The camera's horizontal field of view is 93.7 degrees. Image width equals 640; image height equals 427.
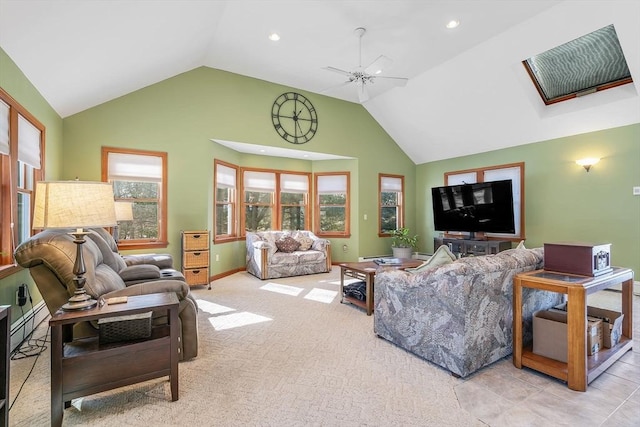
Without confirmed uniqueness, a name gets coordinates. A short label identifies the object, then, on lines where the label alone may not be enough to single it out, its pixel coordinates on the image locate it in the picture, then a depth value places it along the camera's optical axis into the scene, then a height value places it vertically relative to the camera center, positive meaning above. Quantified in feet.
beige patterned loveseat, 18.25 -2.49
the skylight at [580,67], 13.30 +7.19
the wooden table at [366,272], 12.14 -2.45
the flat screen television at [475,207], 18.66 +0.44
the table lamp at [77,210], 5.56 +0.11
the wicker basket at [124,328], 6.45 -2.46
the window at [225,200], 19.01 +0.98
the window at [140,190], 15.58 +1.40
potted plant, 23.48 -2.34
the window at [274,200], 21.57 +1.11
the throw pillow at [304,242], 20.61 -1.89
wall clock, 20.20 +6.74
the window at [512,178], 19.28 +2.48
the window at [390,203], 24.57 +0.97
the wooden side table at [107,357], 5.61 -2.88
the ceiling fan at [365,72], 12.10 +6.23
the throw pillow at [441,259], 8.16 -1.22
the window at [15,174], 8.91 +1.41
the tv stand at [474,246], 18.85 -2.10
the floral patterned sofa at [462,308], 7.13 -2.46
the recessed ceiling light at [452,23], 13.21 +8.51
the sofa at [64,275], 6.30 -1.32
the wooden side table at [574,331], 6.63 -2.75
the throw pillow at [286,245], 19.74 -1.98
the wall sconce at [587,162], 16.08 +2.78
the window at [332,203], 23.61 +0.92
